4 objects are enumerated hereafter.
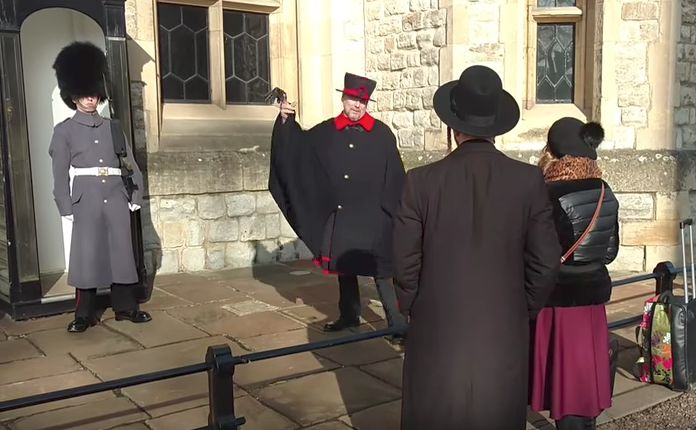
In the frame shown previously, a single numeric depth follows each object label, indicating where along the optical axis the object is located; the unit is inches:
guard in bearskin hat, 186.5
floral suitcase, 148.4
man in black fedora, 88.9
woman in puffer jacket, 116.6
